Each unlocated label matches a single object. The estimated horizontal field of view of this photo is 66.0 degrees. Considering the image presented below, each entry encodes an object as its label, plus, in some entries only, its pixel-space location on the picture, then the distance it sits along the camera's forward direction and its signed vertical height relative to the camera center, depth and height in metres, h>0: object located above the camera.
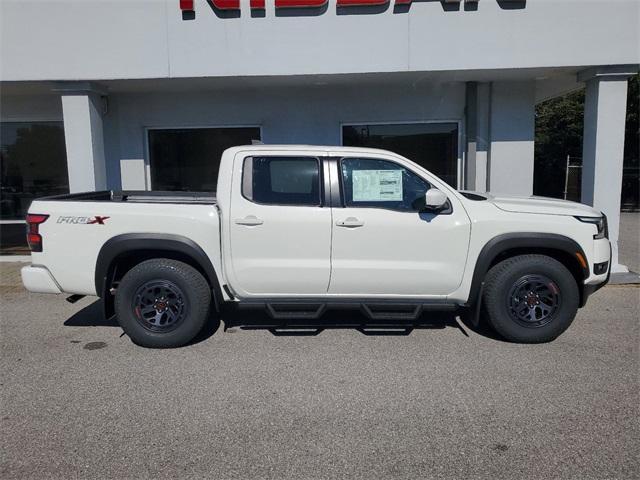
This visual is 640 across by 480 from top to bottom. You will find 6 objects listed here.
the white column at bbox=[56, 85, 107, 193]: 7.94 +0.67
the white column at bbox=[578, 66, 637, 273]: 7.49 +0.48
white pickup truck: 4.67 -0.71
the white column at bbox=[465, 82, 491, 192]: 8.93 +0.70
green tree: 20.27 +1.24
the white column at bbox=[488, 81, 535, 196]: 8.88 +0.63
